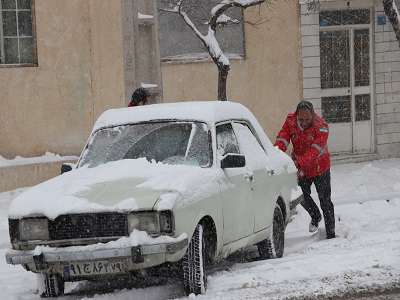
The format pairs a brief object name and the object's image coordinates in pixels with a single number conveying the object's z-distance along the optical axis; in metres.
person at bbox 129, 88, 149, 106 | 11.81
